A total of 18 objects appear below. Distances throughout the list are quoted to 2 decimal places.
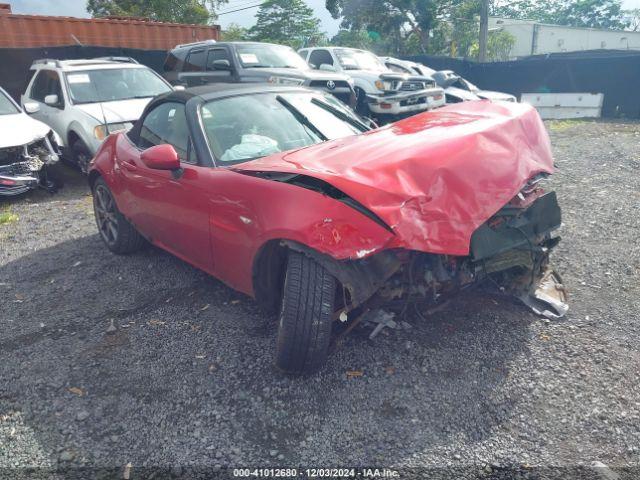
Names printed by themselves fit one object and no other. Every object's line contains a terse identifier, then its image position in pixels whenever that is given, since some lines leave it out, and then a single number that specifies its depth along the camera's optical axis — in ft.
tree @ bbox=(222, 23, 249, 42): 141.51
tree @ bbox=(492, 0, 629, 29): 184.44
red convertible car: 8.42
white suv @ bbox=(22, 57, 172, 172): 24.59
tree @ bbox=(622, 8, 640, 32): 185.98
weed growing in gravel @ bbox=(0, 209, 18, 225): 20.86
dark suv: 29.94
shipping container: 40.86
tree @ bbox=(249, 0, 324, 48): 157.07
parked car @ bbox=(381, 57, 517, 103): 42.32
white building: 139.13
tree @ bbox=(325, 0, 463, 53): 103.14
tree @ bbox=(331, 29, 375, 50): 126.21
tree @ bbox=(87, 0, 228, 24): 92.68
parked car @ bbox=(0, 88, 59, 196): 22.34
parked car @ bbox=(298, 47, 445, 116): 33.01
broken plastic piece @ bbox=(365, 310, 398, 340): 10.59
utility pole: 70.44
